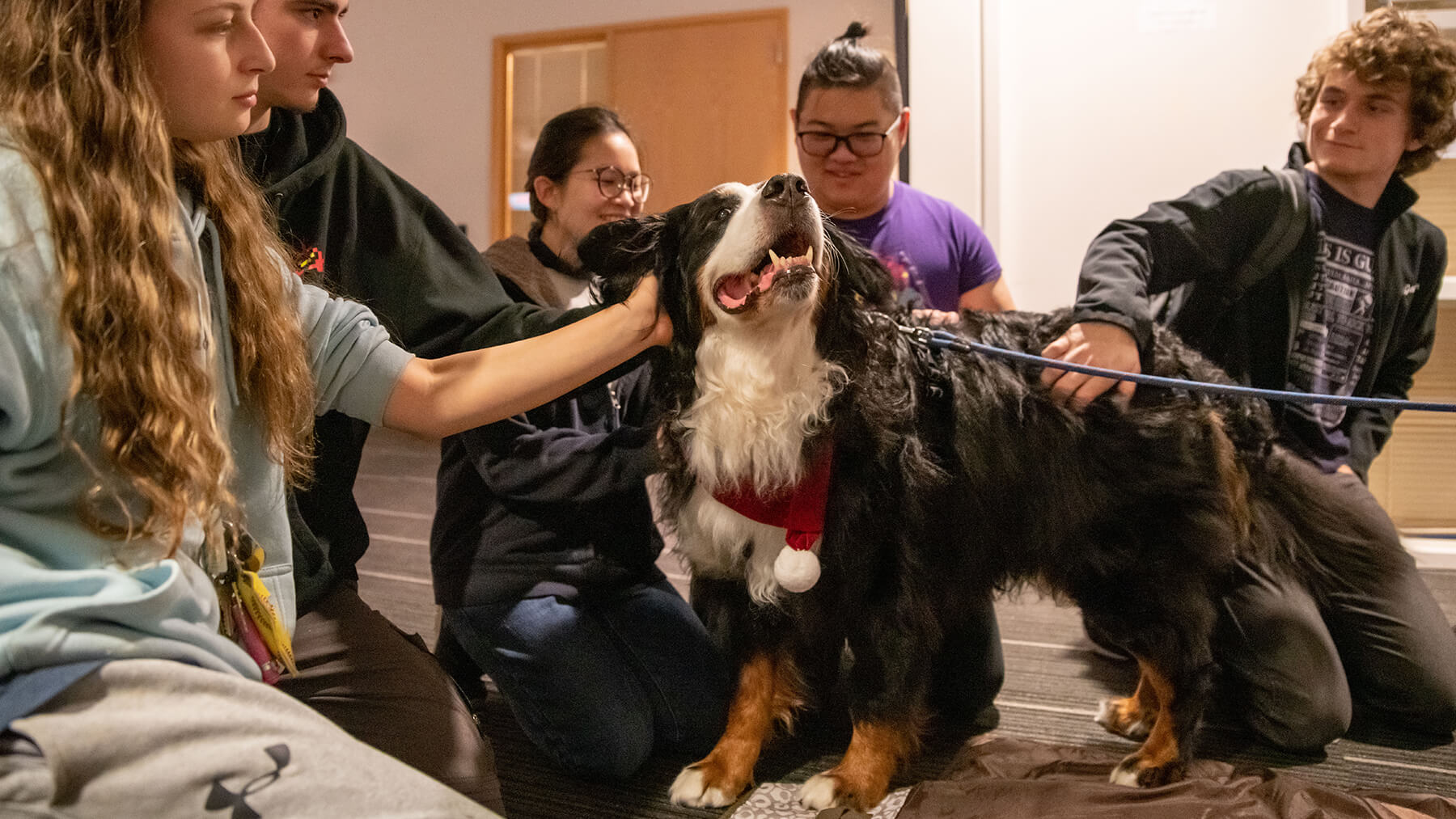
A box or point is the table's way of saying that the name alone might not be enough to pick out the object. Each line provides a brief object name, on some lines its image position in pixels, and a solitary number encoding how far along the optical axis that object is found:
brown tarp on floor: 1.52
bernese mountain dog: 1.54
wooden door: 4.85
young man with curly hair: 1.91
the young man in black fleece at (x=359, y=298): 1.40
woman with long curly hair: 0.78
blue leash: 1.39
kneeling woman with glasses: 1.78
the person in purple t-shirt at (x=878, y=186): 2.10
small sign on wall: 3.71
